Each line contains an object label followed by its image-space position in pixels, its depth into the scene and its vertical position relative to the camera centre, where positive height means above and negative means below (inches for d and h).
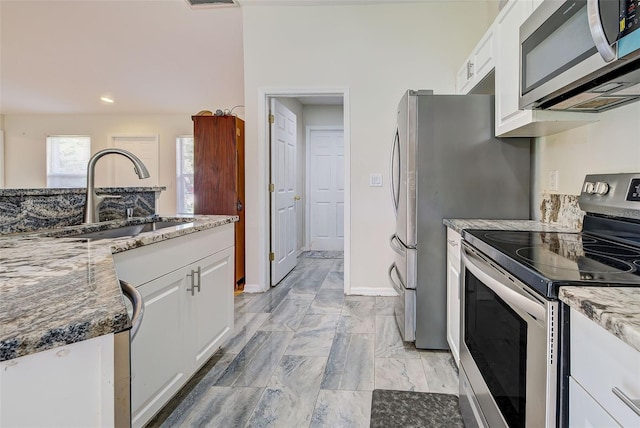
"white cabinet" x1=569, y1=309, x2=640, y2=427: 22.5 -12.2
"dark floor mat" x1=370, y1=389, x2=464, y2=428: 62.2 -37.9
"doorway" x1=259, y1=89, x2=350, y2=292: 135.7 +10.1
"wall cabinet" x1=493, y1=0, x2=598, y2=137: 64.2 +21.3
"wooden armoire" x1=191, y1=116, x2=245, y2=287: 140.8 +13.7
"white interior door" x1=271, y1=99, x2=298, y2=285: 147.1 +3.1
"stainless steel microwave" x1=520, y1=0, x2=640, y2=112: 38.6 +17.8
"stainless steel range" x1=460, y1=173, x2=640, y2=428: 31.7 -10.5
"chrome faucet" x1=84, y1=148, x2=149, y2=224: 71.2 +0.7
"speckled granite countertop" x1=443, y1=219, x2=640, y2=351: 22.2 -7.6
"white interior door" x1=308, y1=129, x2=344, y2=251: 236.5 +6.1
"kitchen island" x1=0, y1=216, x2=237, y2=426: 18.4 -7.3
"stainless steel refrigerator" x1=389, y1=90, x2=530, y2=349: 86.7 +5.0
